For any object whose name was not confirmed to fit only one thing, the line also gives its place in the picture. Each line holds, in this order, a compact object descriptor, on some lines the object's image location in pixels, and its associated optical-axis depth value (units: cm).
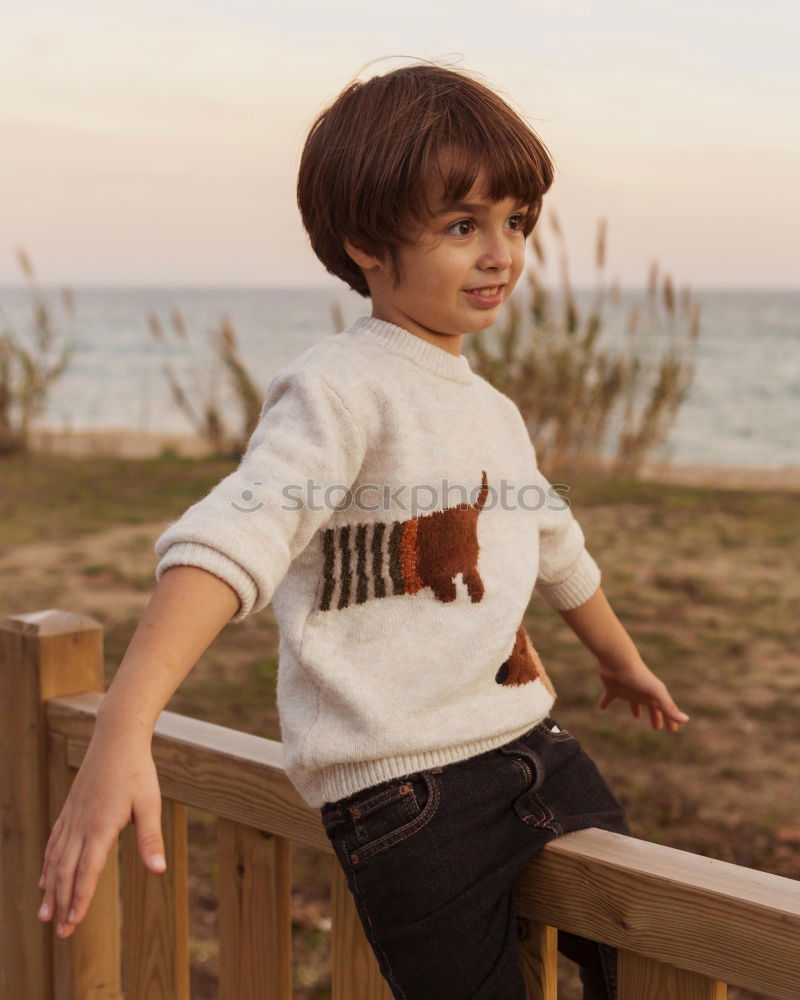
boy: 109
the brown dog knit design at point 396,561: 114
